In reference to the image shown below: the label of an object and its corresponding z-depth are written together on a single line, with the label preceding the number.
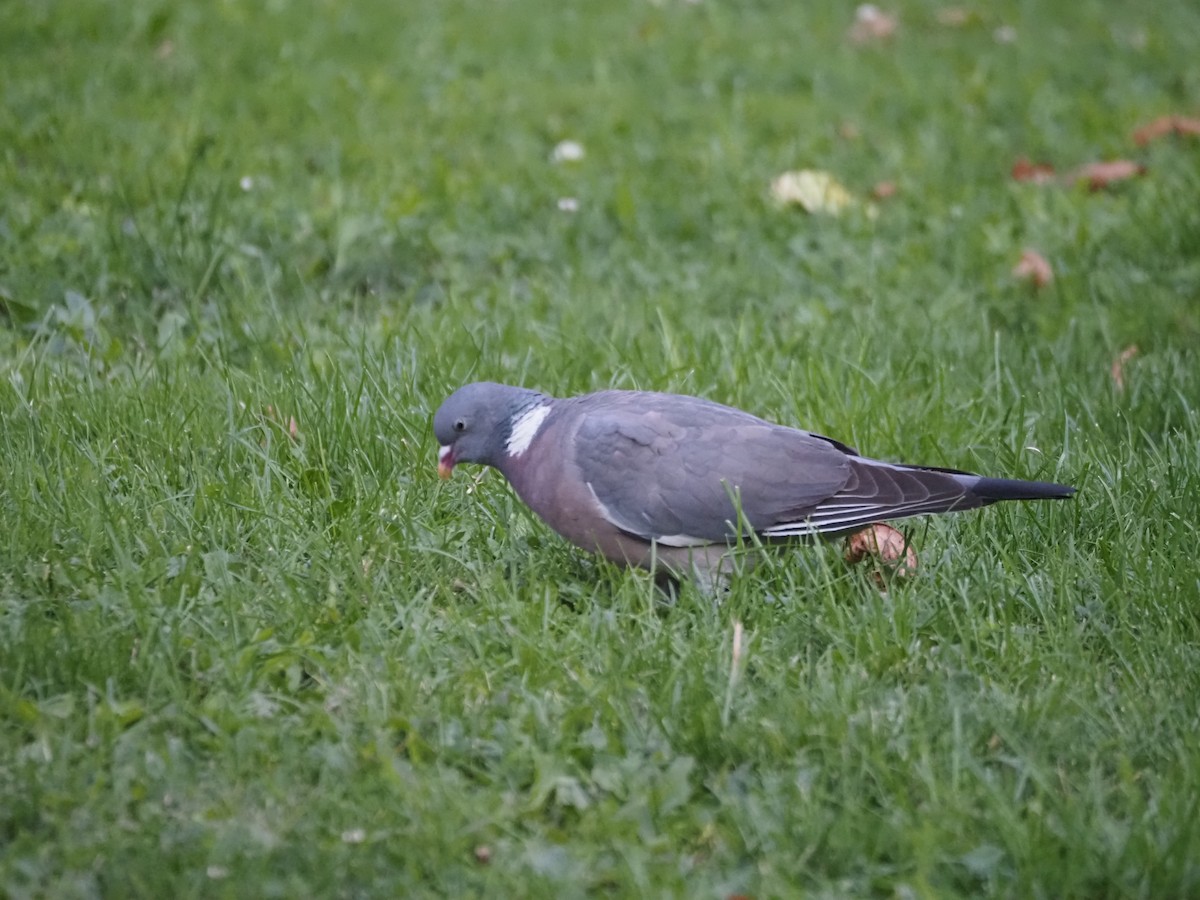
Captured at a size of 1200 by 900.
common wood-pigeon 6.38
